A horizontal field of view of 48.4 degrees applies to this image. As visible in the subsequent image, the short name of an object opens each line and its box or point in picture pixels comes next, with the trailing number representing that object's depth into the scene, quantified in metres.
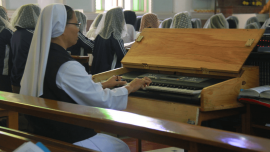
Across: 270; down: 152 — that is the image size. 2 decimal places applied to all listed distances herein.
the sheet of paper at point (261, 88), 2.35
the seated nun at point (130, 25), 6.89
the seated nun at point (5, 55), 4.75
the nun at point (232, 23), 9.34
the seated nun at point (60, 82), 1.86
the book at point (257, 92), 2.30
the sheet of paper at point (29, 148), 1.13
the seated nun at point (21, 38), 3.92
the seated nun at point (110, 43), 4.76
